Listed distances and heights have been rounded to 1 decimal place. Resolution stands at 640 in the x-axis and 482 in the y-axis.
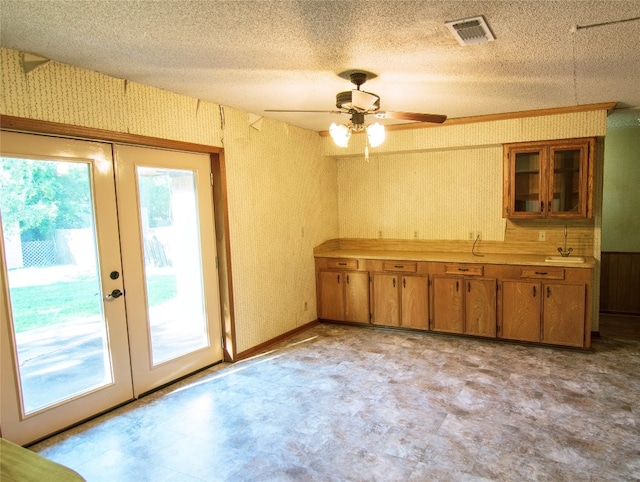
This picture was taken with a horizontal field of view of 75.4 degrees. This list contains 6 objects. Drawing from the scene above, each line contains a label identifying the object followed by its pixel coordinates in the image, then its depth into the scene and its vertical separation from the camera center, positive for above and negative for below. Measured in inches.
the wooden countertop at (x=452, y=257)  165.8 -24.4
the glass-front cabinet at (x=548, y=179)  168.9 +8.7
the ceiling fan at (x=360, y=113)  113.1 +26.4
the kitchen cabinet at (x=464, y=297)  163.9 -41.5
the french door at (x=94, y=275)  104.3 -17.2
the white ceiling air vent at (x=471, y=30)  84.4 +36.8
